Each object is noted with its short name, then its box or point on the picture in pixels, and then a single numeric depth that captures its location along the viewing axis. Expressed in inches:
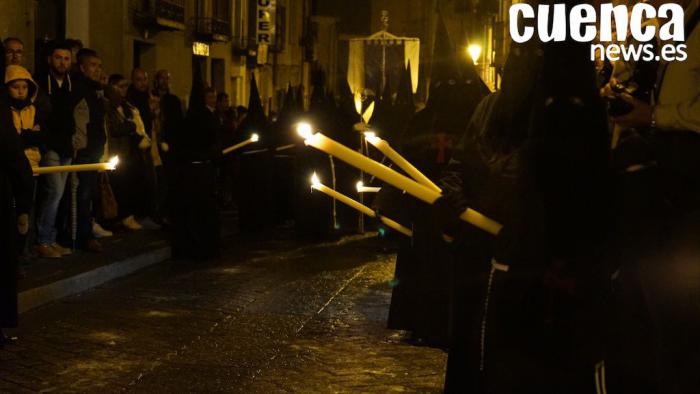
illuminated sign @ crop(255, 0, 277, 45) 1464.1
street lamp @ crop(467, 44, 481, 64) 1246.9
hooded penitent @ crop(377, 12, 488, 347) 302.0
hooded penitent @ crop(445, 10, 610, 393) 155.4
